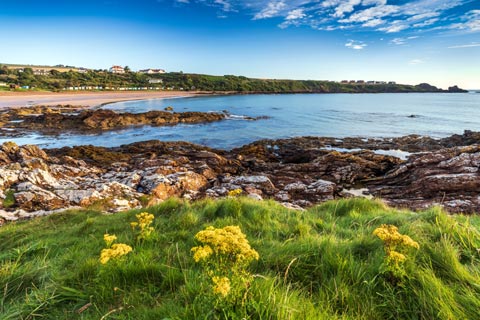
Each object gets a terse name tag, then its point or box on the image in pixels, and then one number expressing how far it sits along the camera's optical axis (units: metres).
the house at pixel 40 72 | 133.85
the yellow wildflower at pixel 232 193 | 6.67
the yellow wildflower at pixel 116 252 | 2.84
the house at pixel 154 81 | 141.94
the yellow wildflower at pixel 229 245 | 2.03
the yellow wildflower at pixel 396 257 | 2.48
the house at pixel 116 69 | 187.69
